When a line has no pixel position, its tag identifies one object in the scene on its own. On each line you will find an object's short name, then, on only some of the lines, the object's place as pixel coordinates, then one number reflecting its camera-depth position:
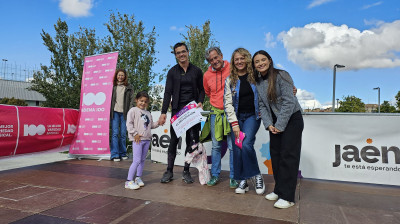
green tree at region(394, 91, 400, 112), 36.33
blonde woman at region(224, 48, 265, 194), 3.66
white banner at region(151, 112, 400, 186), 4.39
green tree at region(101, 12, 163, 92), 9.69
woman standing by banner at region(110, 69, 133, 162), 6.39
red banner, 5.20
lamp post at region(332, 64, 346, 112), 20.74
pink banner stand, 6.52
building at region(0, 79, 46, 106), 60.72
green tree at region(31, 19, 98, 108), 10.03
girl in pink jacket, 4.04
